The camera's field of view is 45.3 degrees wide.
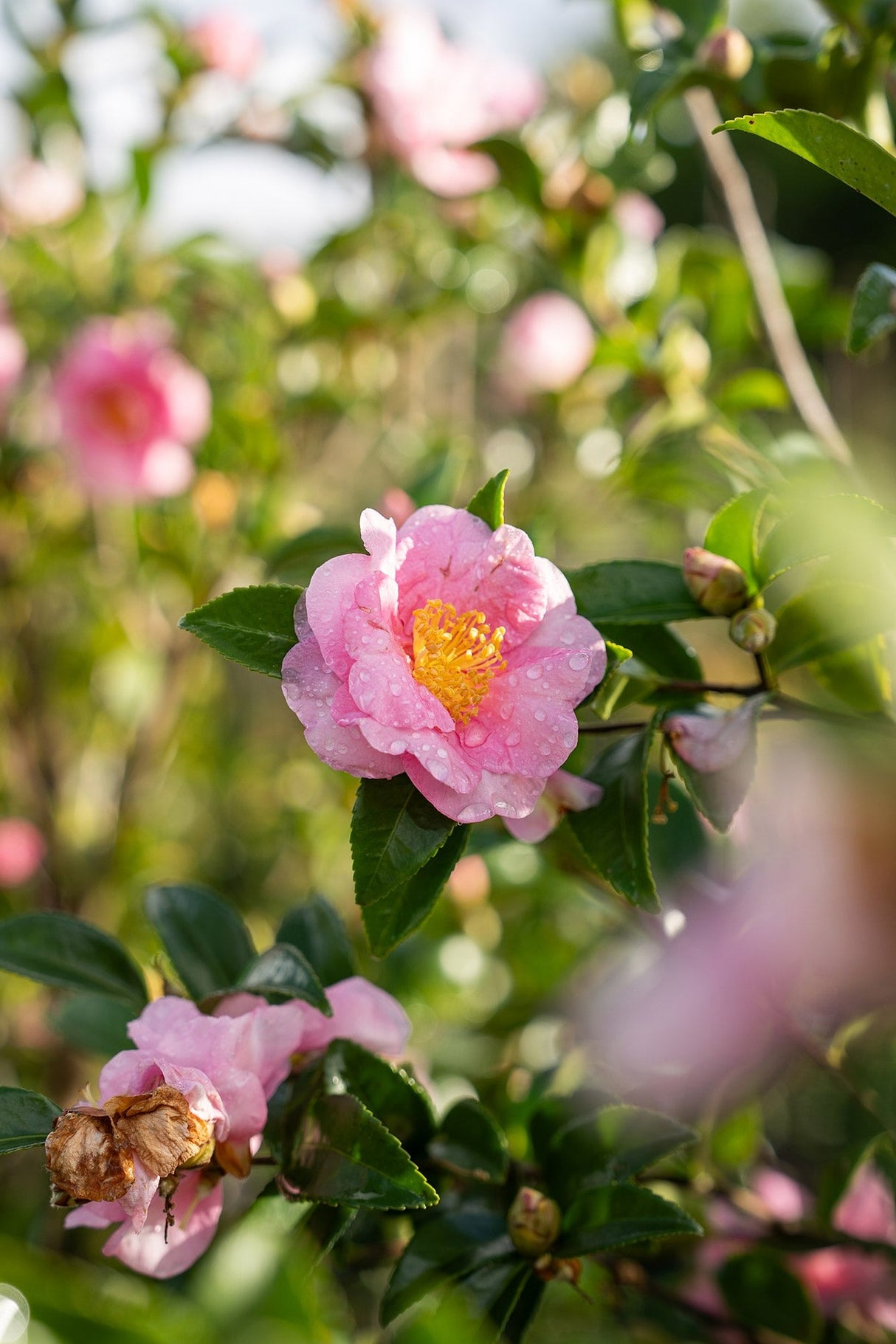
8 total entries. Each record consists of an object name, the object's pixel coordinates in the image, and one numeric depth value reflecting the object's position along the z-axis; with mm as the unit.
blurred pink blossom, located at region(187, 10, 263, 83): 1484
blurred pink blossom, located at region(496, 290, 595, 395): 1536
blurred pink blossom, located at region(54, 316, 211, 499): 1393
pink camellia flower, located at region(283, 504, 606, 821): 463
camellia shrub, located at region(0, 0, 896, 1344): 489
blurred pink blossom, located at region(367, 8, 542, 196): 1408
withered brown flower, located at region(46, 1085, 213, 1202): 443
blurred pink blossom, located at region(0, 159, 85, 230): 1642
